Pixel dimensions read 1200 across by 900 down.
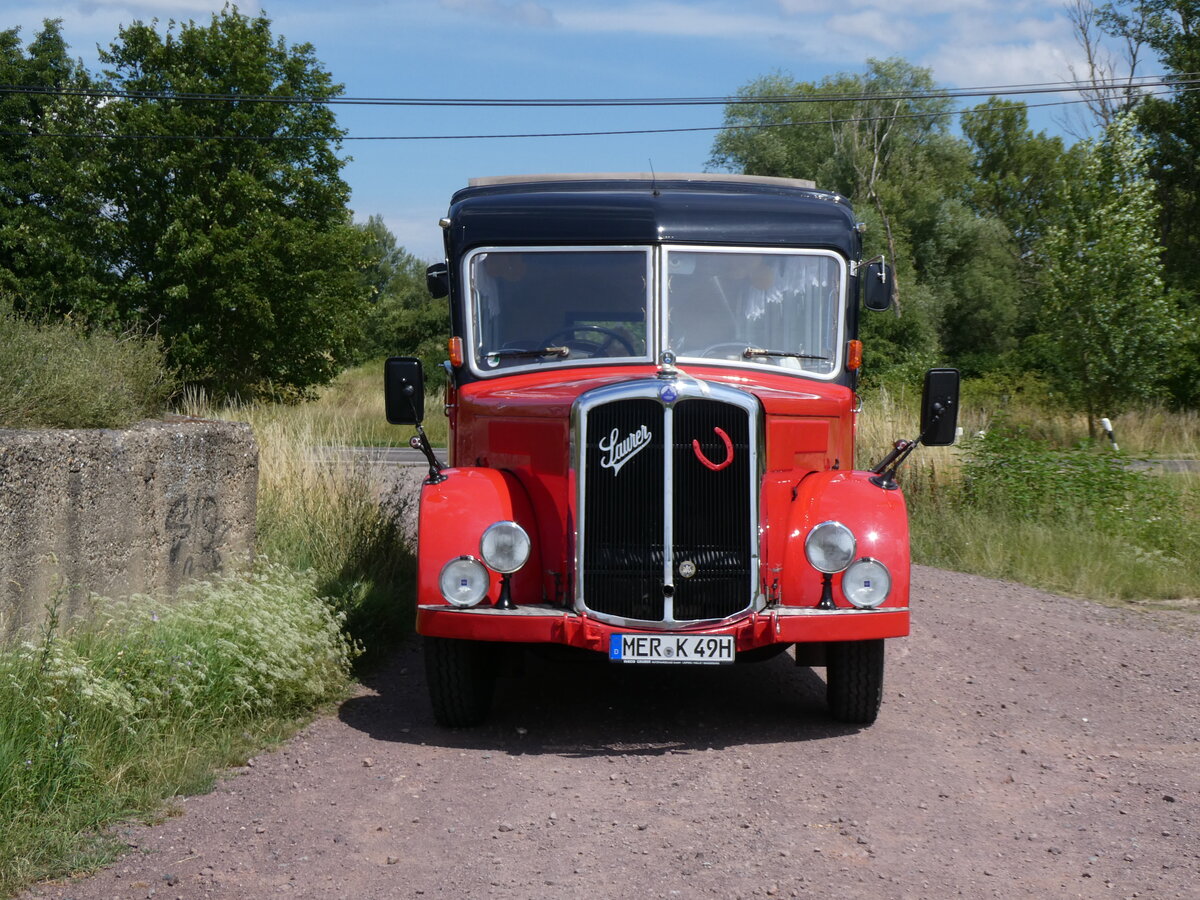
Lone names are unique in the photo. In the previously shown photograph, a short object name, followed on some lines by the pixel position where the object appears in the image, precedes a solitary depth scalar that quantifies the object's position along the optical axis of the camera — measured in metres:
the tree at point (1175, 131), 37.38
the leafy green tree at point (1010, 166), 59.62
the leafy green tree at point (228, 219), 27.30
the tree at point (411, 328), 48.00
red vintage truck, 5.84
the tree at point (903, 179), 46.88
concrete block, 5.78
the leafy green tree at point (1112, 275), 21.86
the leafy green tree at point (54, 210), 27.56
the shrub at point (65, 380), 6.70
